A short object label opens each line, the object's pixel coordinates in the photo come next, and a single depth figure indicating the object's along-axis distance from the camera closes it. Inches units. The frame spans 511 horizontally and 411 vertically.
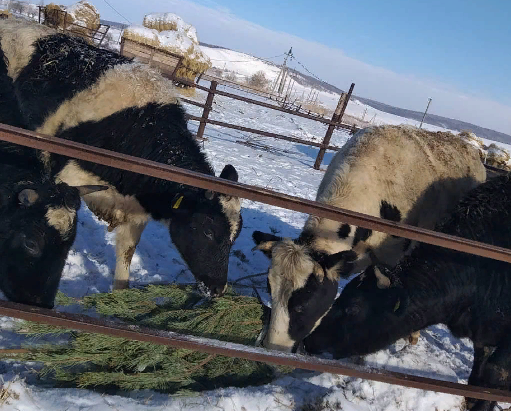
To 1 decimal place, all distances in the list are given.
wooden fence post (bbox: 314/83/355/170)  531.2
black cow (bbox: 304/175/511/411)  144.5
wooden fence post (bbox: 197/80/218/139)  468.6
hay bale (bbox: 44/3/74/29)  838.5
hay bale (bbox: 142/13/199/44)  944.9
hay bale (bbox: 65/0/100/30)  957.8
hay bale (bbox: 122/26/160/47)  828.0
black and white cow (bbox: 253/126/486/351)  147.7
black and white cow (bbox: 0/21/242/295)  173.8
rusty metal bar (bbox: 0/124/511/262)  91.4
